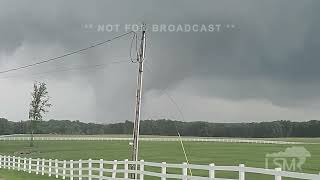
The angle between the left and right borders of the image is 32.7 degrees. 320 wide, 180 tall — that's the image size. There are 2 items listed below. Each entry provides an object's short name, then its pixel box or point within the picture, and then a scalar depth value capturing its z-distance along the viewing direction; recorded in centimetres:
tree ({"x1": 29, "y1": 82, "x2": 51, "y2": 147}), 9888
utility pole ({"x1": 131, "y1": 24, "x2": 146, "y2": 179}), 2505
